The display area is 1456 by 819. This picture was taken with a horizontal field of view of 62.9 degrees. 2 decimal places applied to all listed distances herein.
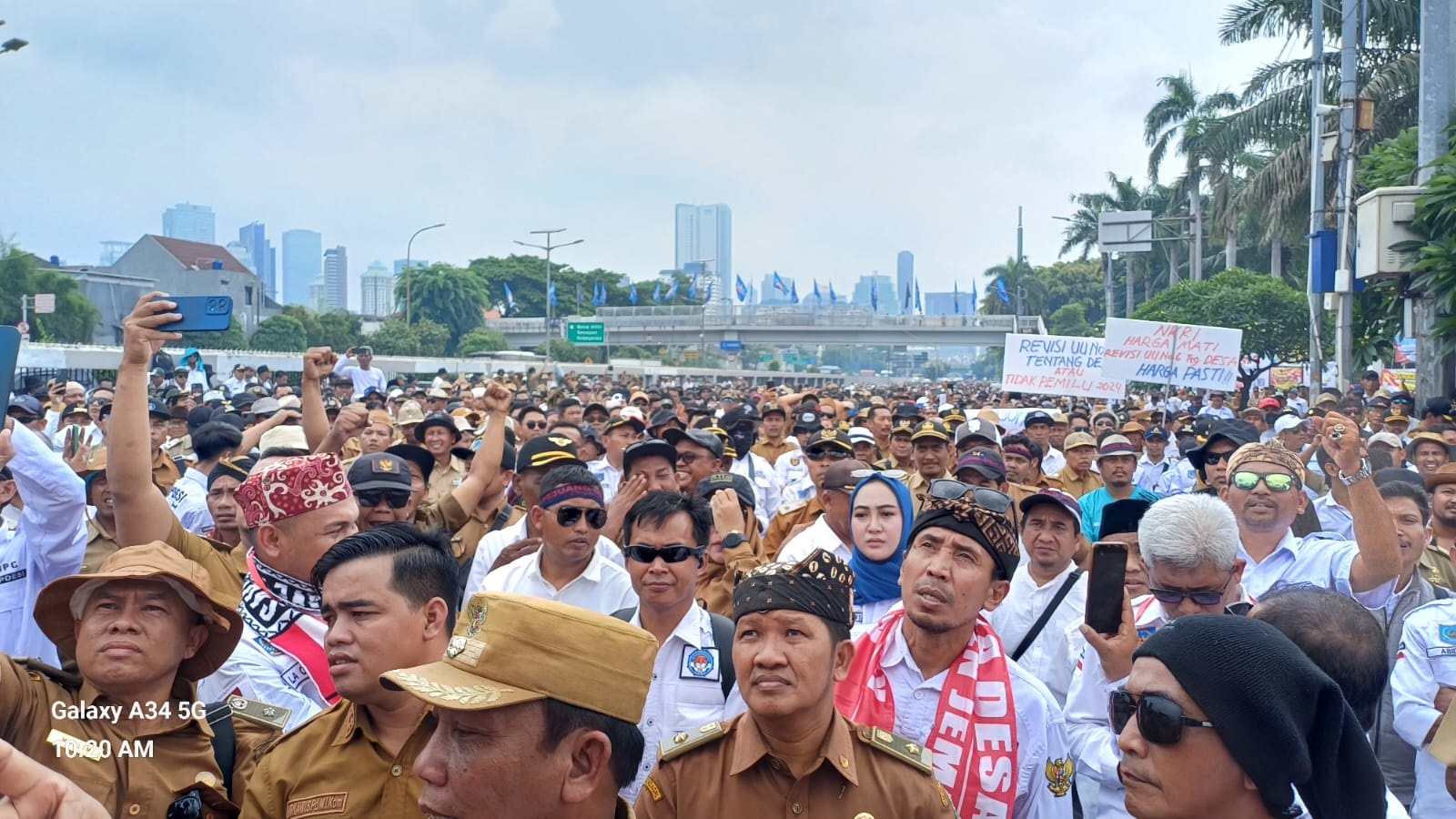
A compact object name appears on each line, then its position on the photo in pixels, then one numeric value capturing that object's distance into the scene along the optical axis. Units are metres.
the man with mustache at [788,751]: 3.10
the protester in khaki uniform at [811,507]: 7.17
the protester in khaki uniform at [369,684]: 2.99
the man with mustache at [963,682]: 3.58
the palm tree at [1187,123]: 50.31
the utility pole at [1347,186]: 20.14
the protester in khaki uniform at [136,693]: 2.99
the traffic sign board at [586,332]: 50.19
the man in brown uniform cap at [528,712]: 2.54
